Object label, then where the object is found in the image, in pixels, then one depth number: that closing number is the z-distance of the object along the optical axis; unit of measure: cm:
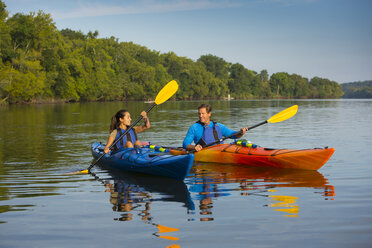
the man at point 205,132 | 838
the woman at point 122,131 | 794
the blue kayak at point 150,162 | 662
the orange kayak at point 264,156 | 757
